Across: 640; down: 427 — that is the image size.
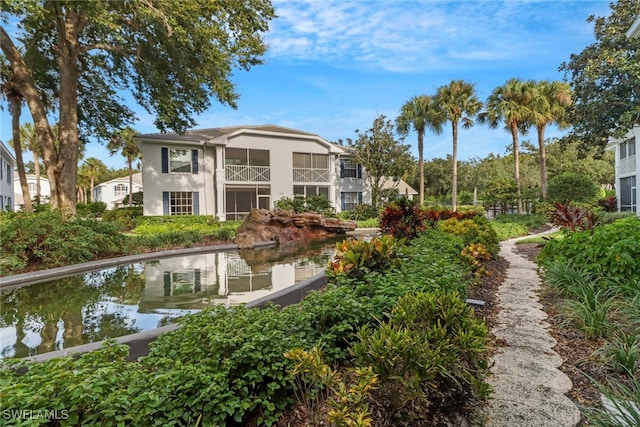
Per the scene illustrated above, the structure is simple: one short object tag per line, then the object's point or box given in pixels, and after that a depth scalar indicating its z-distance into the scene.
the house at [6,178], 25.59
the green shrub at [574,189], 21.75
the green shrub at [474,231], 8.07
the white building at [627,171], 18.62
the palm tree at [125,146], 29.07
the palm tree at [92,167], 45.88
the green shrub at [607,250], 4.67
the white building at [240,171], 22.20
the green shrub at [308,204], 22.52
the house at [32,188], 39.44
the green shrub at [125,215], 20.46
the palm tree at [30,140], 33.86
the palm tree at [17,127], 18.14
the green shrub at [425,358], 2.15
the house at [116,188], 44.73
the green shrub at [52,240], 8.55
